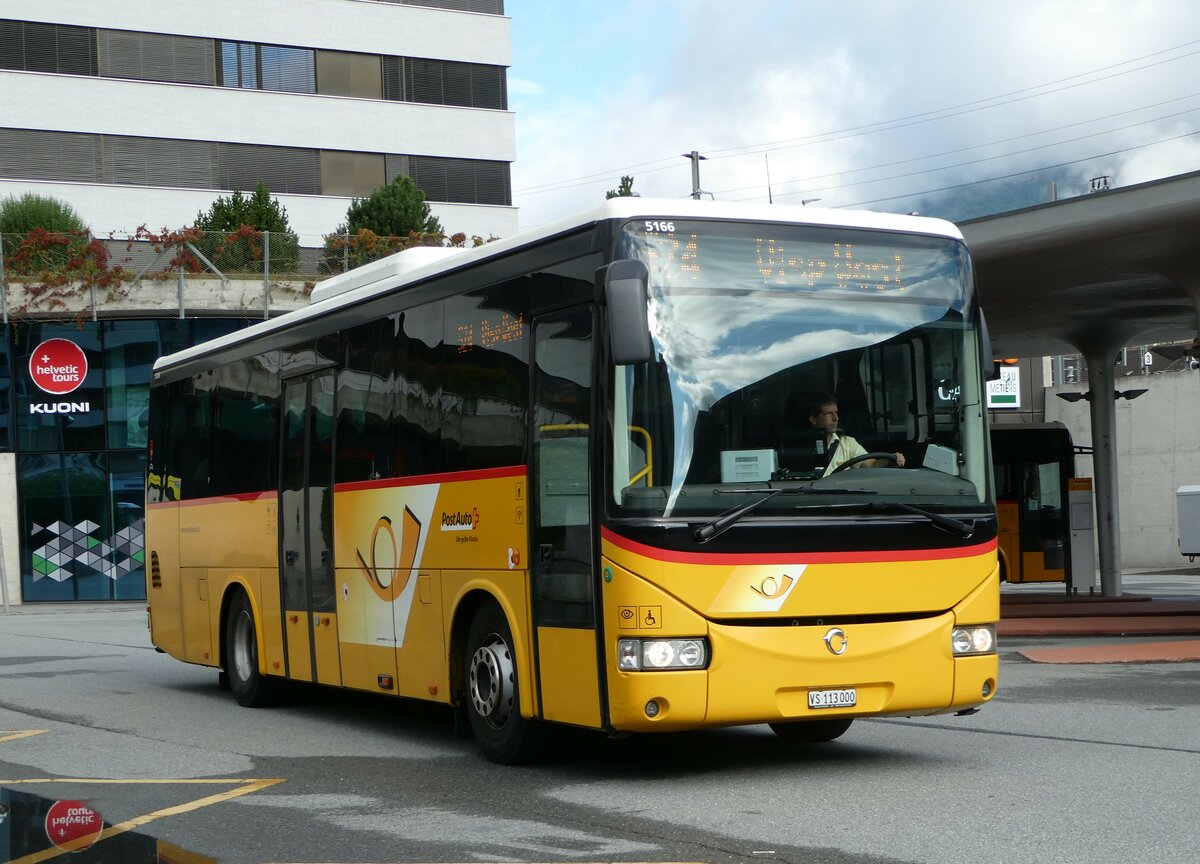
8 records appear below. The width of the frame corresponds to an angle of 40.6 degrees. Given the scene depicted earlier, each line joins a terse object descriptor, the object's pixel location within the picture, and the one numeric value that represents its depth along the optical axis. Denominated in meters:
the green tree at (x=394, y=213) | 50.06
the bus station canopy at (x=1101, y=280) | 18.92
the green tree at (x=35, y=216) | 44.81
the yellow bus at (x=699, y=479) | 8.29
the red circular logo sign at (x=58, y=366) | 36.25
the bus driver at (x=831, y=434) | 8.56
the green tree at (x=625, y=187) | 56.41
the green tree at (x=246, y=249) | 36.12
